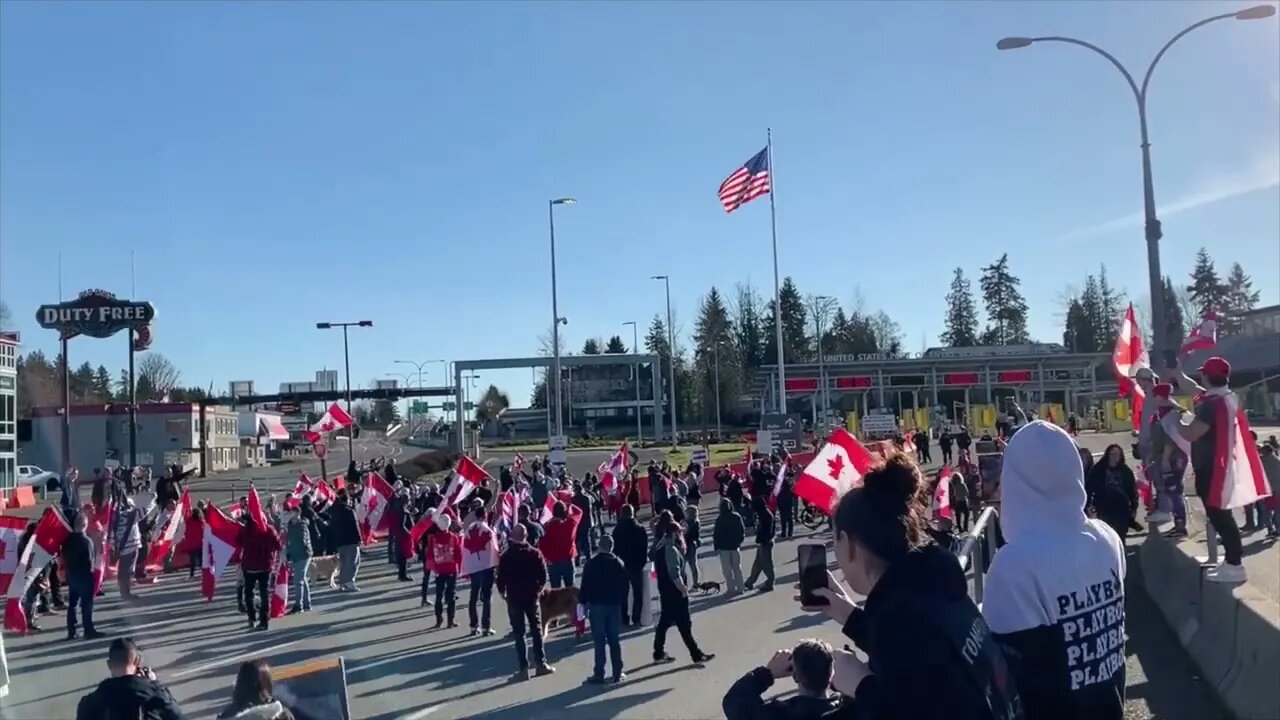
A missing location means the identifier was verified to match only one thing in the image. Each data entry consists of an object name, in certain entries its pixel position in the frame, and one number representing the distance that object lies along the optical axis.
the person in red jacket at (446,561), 16.08
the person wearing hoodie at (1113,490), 13.88
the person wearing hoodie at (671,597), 12.61
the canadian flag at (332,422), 28.42
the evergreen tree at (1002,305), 123.88
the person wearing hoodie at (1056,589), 3.44
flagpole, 39.68
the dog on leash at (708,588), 18.09
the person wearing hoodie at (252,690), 6.21
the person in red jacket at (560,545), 16.31
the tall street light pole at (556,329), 47.03
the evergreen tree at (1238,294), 106.62
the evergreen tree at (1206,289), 106.00
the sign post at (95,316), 46.00
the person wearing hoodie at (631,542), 14.36
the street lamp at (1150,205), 18.19
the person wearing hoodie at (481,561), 15.03
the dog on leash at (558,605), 14.30
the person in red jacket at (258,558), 16.20
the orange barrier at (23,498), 46.34
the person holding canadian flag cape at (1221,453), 8.87
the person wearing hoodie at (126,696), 6.52
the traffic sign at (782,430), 33.19
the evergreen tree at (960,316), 126.31
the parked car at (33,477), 55.28
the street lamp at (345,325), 48.75
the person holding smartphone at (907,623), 2.56
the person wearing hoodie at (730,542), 17.02
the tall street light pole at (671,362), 66.97
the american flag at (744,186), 37.28
